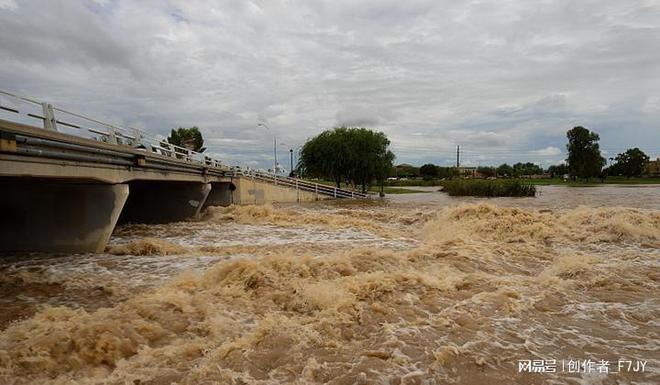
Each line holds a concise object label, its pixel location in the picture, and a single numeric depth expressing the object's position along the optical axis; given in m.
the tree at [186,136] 65.00
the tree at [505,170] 142.38
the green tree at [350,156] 50.78
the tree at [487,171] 142.00
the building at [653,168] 113.81
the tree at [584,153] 90.50
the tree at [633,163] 109.06
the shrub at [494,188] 48.69
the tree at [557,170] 121.78
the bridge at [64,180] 9.66
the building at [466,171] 141.85
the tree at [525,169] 140.77
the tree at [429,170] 136.52
